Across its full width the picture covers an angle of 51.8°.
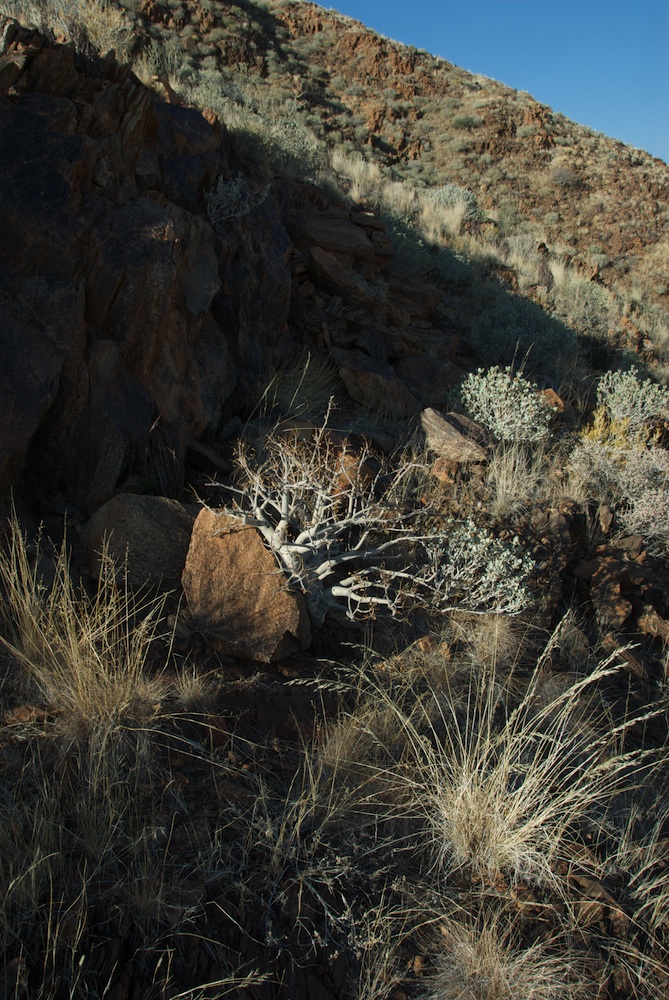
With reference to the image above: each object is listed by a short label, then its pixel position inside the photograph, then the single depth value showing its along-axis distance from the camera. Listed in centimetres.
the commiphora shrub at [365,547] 349
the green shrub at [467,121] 1989
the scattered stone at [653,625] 469
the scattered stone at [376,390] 624
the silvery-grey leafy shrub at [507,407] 635
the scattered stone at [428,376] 699
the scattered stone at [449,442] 561
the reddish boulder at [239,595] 320
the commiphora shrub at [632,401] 746
